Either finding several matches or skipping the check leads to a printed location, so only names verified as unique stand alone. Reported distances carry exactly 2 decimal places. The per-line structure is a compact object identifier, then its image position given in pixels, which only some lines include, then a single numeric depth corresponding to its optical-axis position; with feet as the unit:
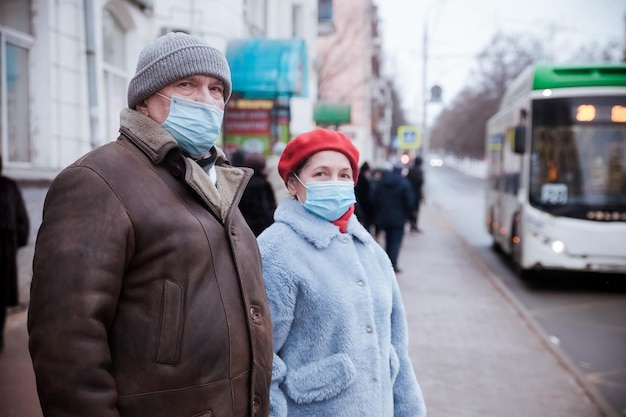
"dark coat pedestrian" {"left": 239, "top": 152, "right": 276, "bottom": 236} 20.44
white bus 28.78
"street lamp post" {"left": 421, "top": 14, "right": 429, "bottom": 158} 84.11
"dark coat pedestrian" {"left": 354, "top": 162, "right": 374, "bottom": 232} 33.78
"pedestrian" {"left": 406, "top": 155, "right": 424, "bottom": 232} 53.52
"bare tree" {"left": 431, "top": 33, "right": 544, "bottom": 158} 179.42
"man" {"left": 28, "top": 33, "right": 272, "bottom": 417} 4.59
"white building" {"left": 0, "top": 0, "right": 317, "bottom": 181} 23.13
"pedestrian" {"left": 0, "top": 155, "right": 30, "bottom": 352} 17.88
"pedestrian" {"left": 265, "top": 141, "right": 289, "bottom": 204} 23.21
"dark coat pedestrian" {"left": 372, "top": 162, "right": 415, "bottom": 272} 32.30
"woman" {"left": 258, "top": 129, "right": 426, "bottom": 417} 7.14
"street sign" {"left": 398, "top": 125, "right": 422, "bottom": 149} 75.56
